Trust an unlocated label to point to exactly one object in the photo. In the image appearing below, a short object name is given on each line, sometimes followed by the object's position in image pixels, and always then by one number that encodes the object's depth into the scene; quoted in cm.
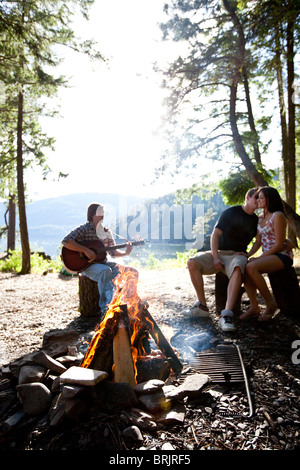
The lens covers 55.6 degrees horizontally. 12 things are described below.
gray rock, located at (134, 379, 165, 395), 228
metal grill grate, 261
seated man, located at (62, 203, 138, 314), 434
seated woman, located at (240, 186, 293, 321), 393
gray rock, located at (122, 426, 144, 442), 187
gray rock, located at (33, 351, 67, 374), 258
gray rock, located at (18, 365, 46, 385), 241
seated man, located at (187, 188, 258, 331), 432
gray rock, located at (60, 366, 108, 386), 213
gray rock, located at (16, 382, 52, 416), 215
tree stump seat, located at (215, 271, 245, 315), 459
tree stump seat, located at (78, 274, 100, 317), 493
